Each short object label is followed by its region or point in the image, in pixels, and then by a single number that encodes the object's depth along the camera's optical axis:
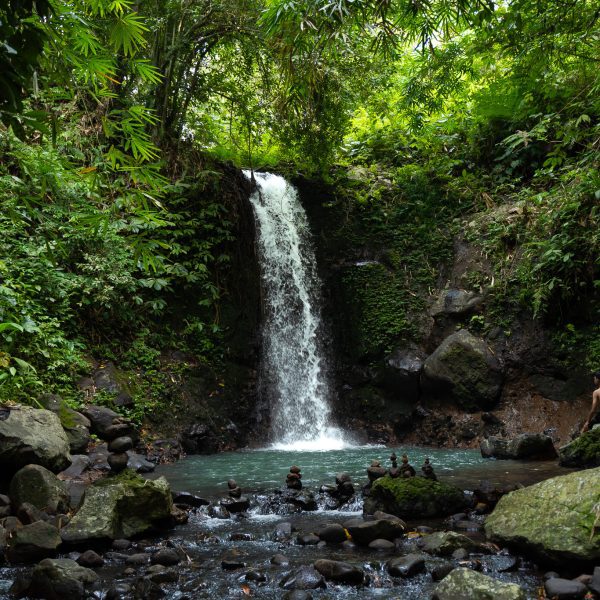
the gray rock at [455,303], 11.07
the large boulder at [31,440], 5.43
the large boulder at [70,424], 7.29
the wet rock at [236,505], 5.52
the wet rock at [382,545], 4.29
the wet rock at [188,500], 5.60
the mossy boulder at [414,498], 5.05
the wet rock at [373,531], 4.41
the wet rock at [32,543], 3.99
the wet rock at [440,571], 3.67
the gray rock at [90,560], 3.97
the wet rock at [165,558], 4.02
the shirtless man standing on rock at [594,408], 8.27
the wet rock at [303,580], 3.60
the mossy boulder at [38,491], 5.02
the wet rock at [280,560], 4.01
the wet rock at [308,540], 4.46
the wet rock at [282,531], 4.64
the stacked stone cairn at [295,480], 6.12
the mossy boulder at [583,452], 6.82
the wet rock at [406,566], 3.75
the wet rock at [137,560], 4.02
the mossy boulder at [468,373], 10.22
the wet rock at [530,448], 7.84
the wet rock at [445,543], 4.11
